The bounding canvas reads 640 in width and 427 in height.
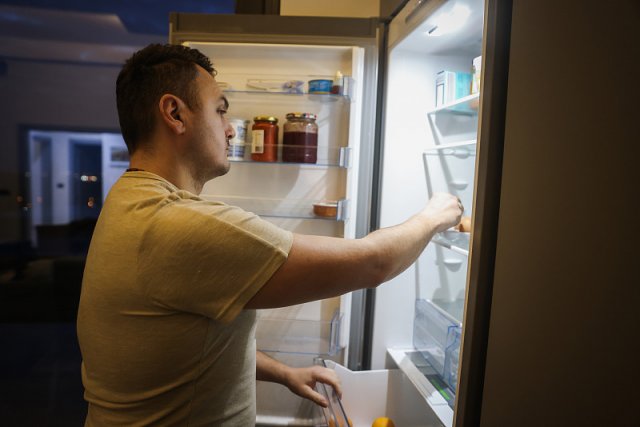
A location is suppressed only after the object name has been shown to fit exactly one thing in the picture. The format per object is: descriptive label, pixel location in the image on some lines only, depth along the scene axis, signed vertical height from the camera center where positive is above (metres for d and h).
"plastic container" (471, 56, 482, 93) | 1.28 +0.27
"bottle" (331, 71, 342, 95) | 1.51 +0.26
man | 0.83 -0.20
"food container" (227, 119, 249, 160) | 1.54 +0.06
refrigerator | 0.83 -0.04
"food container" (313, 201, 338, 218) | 1.52 -0.15
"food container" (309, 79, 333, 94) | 1.52 +0.26
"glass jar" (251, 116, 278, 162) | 1.54 +0.08
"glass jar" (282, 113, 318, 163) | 1.53 +0.09
